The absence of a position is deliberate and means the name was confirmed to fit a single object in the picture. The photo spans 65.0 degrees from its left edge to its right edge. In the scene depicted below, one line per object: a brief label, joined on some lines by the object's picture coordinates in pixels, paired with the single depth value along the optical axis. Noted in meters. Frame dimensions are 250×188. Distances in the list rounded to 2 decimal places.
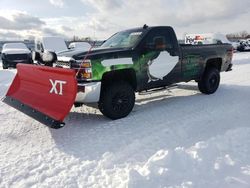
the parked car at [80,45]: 14.36
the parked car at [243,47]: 20.87
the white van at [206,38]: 14.51
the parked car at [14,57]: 11.55
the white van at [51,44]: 12.35
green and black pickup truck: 3.46
